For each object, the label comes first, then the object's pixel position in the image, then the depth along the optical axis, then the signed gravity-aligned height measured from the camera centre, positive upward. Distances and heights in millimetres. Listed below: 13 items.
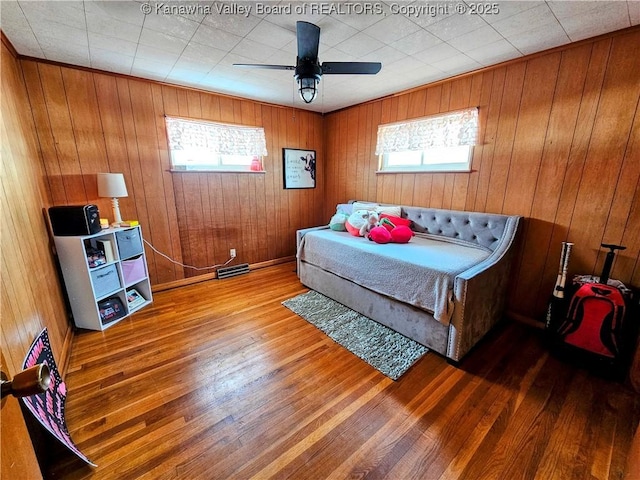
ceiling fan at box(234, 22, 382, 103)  1717 +757
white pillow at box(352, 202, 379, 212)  3513 -379
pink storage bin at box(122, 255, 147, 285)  2678 -933
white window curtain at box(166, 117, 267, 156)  3066 +468
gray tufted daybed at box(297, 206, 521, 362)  1950 -797
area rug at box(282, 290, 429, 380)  2016 -1335
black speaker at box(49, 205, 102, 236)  2240 -361
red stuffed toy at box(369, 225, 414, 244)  2741 -580
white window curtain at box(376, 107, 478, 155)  2705 +487
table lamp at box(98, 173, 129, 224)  2496 -85
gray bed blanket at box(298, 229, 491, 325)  1982 -730
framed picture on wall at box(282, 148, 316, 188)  4031 +133
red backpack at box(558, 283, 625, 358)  1812 -960
